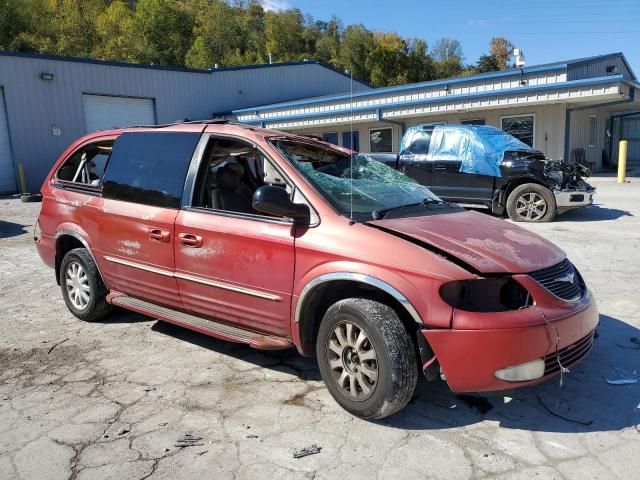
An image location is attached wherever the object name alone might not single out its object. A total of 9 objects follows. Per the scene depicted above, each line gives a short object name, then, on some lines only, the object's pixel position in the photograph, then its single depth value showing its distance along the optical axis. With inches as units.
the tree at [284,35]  2760.8
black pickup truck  393.1
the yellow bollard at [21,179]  786.7
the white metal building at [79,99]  794.2
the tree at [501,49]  2699.3
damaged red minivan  115.1
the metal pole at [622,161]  628.4
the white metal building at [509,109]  622.2
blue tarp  405.1
